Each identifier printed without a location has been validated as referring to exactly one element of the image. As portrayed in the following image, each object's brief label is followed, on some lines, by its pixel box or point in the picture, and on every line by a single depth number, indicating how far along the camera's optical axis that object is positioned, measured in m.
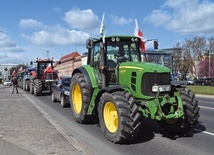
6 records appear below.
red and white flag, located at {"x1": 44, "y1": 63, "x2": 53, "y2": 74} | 23.73
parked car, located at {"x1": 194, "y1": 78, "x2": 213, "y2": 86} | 63.82
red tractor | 23.26
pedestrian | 27.75
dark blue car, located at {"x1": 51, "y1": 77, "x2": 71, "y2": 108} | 15.25
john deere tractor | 7.65
